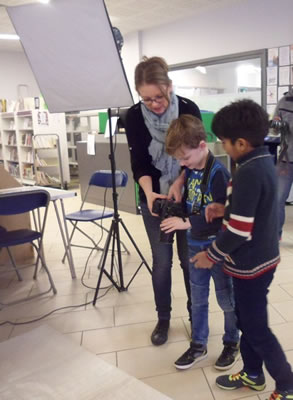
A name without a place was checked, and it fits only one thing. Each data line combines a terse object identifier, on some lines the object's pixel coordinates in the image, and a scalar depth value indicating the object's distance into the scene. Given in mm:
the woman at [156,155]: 1509
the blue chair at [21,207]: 2219
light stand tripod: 2170
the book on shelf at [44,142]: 6691
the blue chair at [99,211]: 2879
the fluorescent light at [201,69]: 6516
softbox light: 1776
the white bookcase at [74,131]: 7746
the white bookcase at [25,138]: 6750
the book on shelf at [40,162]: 6730
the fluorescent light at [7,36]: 6742
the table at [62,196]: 2557
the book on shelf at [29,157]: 7102
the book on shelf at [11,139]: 7680
